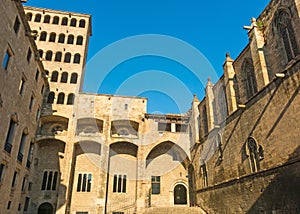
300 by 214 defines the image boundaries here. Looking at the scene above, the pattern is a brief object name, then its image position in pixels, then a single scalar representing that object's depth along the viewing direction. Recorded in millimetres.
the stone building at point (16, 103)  13336
